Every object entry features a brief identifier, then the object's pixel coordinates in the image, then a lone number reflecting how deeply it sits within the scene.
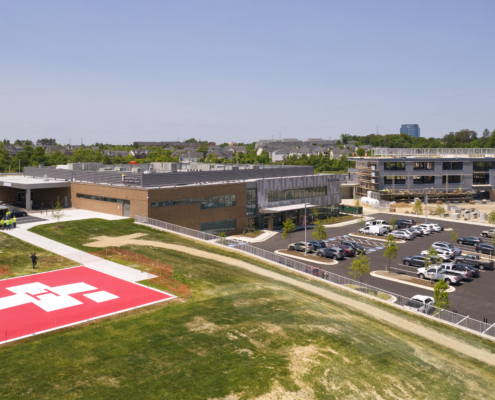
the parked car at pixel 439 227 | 71.19
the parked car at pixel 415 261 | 49.19
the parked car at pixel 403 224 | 73.69
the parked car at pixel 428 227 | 70.00
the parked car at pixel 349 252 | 53.03
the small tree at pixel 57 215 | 52.15
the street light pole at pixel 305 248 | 54.22
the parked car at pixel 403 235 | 65.12
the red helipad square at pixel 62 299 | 24.11
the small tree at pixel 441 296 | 33.06
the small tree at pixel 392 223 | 69.00
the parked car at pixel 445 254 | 52.75
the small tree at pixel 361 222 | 72.19
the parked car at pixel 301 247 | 55.05
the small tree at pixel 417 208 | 82.32
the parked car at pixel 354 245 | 55.09
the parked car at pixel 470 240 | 61.09
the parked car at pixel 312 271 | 42.31
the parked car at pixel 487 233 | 65.77
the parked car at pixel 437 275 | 43.12
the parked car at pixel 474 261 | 49.29
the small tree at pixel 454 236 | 61.94
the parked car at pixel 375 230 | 67.69
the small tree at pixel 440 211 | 83.45
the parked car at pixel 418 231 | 67.38
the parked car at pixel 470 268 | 45.06
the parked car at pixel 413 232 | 66.19
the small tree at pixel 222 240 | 51.78
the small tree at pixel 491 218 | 72.87
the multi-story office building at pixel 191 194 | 57.53
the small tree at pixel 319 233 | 58.32
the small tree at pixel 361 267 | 41.12
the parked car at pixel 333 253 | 52.16
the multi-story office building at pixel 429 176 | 108.25
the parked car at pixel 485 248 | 56.00
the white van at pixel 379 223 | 70.29
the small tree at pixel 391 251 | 46.94
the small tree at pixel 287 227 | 60.55
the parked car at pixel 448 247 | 53.81
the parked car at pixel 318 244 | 55.06
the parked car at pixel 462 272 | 44.09
